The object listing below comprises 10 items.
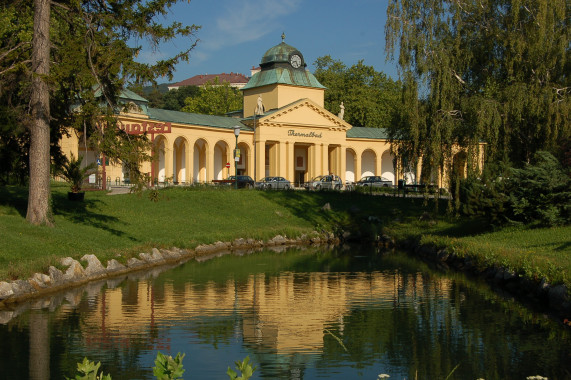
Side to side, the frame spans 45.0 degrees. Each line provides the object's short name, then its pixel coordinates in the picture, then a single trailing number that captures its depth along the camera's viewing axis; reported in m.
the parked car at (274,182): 61.76
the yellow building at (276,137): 64.75
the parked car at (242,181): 56.44
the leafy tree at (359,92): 87.50
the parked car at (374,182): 68.93
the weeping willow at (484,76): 27.22
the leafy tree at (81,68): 24.05
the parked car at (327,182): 61.53
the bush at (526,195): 25.80
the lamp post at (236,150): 45.08
